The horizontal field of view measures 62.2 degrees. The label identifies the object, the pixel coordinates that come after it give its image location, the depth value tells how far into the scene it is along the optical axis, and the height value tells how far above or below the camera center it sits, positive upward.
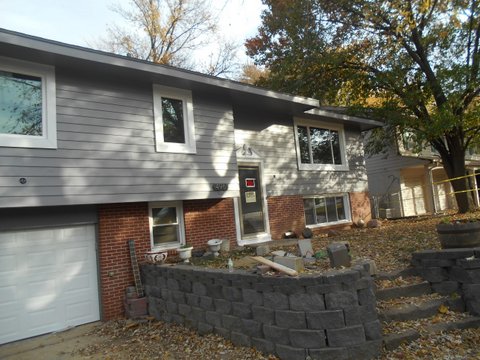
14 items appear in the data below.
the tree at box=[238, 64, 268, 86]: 27.85 +10.51
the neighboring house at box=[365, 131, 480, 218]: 20.58 +1.50
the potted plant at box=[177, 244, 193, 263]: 8.27 -0.54
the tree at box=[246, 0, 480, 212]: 14.48 +5.85
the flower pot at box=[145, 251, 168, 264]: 8.23 -0.57
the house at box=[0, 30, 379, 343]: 7.08 +1.21
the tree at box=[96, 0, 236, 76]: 23.70 +11.62
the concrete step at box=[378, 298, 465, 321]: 5.71 -1.50
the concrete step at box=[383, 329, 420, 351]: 5.18 -1.70
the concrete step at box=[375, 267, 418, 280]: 6.71 -1.10
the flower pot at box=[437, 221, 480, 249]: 6.61 -0.51
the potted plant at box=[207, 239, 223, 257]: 8.79 -0.46
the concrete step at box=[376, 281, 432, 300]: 6.20 -1.30
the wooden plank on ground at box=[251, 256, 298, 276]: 5.45 -0.68
